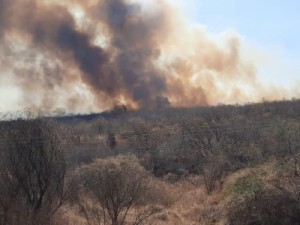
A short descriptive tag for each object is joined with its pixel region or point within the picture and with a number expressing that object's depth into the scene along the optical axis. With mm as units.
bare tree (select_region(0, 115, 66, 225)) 21203
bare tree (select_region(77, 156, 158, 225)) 21719
